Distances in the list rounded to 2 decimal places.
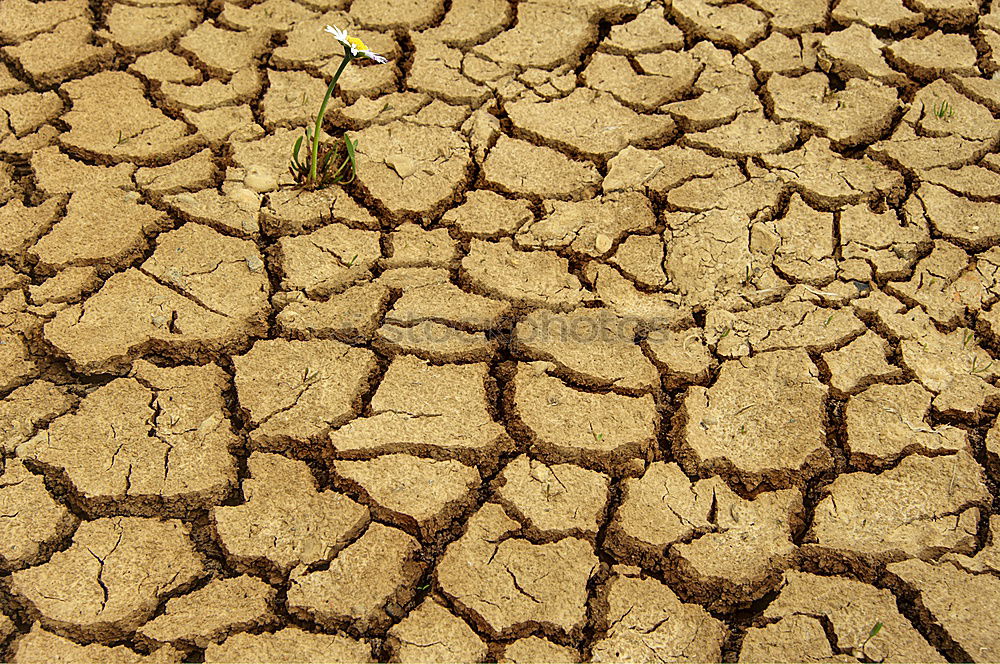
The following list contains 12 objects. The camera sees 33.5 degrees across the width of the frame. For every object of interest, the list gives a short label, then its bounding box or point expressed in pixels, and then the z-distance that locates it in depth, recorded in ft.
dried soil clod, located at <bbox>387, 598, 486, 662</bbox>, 2.64
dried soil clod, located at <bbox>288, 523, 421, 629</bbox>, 2.67
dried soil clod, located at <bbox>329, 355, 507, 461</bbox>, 2.85
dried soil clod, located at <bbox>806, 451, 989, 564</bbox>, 2.75
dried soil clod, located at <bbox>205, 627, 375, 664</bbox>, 2.63
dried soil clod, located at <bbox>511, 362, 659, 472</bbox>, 2.86
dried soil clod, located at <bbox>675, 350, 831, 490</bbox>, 2.85
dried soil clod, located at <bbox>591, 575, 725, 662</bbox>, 2.65
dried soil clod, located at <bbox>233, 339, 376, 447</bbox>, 2.87
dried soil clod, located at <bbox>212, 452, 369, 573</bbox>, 2.73
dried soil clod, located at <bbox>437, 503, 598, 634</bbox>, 2.68
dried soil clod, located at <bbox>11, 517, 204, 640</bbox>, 2.65
